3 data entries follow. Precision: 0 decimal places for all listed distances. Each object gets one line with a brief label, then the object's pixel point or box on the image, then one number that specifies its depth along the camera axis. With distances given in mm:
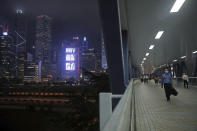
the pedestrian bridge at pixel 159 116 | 2204
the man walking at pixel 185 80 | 19222
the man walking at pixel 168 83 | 10095
